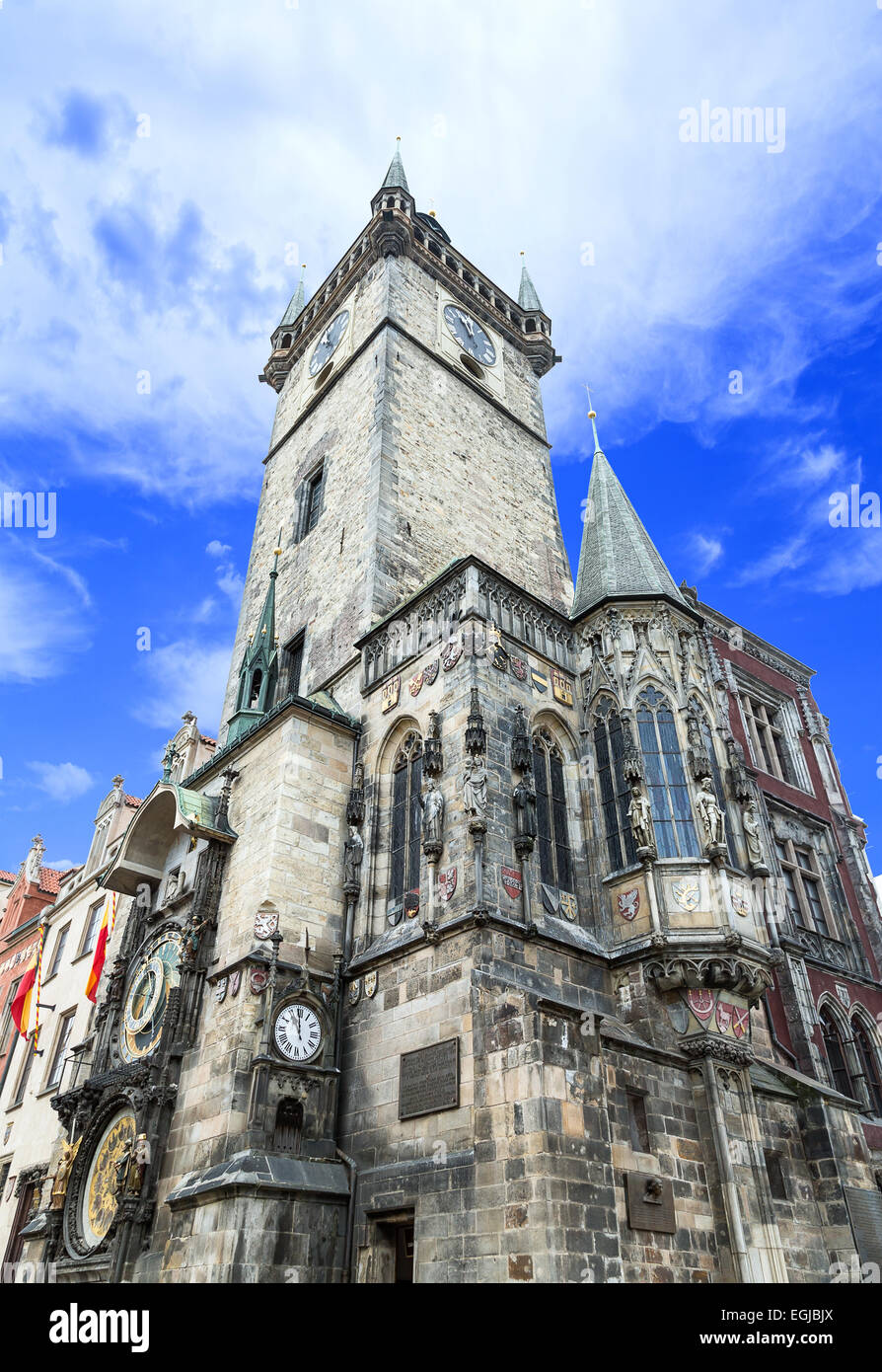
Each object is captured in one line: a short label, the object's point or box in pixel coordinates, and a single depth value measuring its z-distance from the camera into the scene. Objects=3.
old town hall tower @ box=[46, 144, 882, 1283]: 11.34
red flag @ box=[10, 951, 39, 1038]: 21.38
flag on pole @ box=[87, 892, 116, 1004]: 20.11
